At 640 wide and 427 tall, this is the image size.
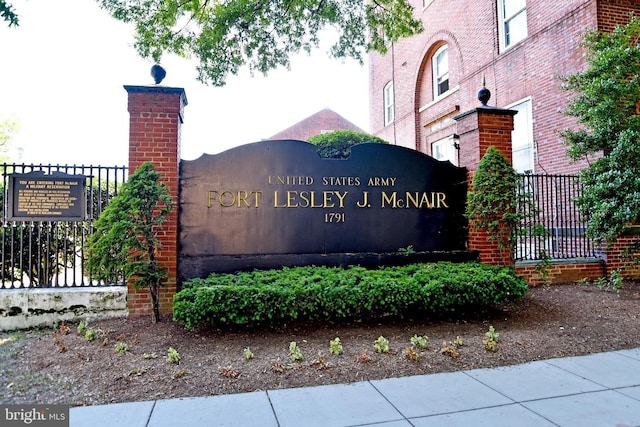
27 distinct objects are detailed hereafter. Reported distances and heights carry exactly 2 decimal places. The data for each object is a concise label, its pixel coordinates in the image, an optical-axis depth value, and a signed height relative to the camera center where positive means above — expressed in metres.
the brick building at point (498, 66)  9.08 +4.79
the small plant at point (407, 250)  6.25 -0.40
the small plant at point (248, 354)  3.80 -1.27
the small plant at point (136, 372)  3.47 -1.32
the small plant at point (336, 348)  3.93 -1.26
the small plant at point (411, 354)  3.81 -1.29
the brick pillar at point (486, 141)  6.46 +1.42
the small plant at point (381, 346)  3.99 -1.26
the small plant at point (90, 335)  4.31 -1.22
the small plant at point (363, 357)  3.73 -1.29
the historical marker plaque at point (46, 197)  5.20 +0.43
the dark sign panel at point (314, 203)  5.60 +0.36
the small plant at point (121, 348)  3.94 -1.25
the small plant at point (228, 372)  3.44 -1.31
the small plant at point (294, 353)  3.78 -1.27
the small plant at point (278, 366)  3.54 -1.31
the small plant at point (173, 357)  3.72 -1.26
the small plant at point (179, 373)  3.42 -1.31
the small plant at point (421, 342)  4.11 -1.26
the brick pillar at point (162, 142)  5.27 +1.19
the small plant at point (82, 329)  4.65 -1.24
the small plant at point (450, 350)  3.91 -1.29
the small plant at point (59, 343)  4.05 -1.26
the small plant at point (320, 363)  3.61 -1.31
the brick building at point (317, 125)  35.69 +9.64
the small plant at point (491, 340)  4.11 -1.28
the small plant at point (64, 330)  4.68 -1.25
